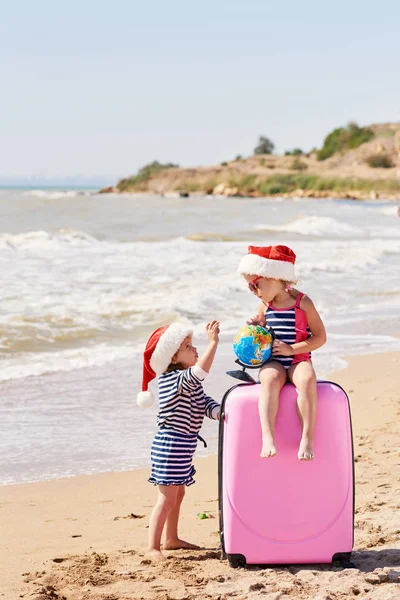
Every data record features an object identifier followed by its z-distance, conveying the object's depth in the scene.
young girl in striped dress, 4.25
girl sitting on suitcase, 3.83
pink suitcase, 3.87
